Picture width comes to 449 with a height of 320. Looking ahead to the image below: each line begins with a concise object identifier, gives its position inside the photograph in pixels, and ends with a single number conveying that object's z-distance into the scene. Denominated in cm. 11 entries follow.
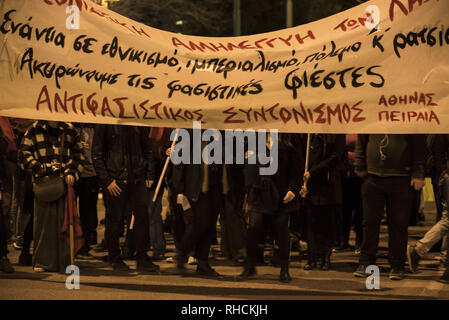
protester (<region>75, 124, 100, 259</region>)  1052
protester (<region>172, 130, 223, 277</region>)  895
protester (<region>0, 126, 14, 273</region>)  883
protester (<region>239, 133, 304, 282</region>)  869
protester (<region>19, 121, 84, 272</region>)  896
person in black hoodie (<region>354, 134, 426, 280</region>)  866
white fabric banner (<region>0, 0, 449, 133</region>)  725
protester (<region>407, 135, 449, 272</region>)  904
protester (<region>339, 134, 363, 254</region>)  1117
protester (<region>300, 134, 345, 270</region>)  958
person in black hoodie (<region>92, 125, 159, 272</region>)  920
